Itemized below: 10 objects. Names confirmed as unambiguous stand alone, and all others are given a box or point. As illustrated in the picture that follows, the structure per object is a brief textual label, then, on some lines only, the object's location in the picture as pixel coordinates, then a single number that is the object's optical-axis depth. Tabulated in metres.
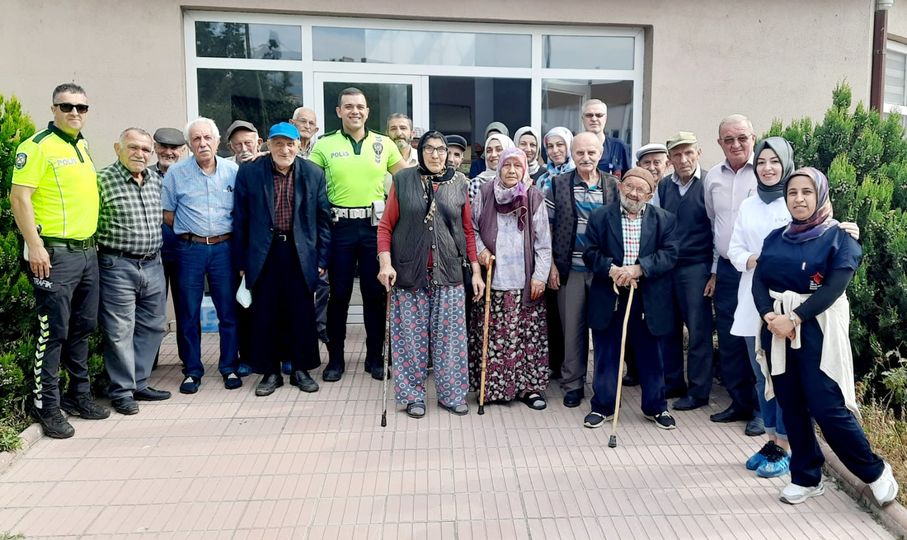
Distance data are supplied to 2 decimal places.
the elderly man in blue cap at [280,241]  5.11
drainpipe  7.75
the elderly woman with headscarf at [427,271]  4.69
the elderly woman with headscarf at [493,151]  5.32
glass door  7.48
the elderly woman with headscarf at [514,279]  4.77
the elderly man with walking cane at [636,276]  4.41
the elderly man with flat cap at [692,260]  4.80
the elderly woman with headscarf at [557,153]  5.26
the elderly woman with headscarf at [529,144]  5.62
